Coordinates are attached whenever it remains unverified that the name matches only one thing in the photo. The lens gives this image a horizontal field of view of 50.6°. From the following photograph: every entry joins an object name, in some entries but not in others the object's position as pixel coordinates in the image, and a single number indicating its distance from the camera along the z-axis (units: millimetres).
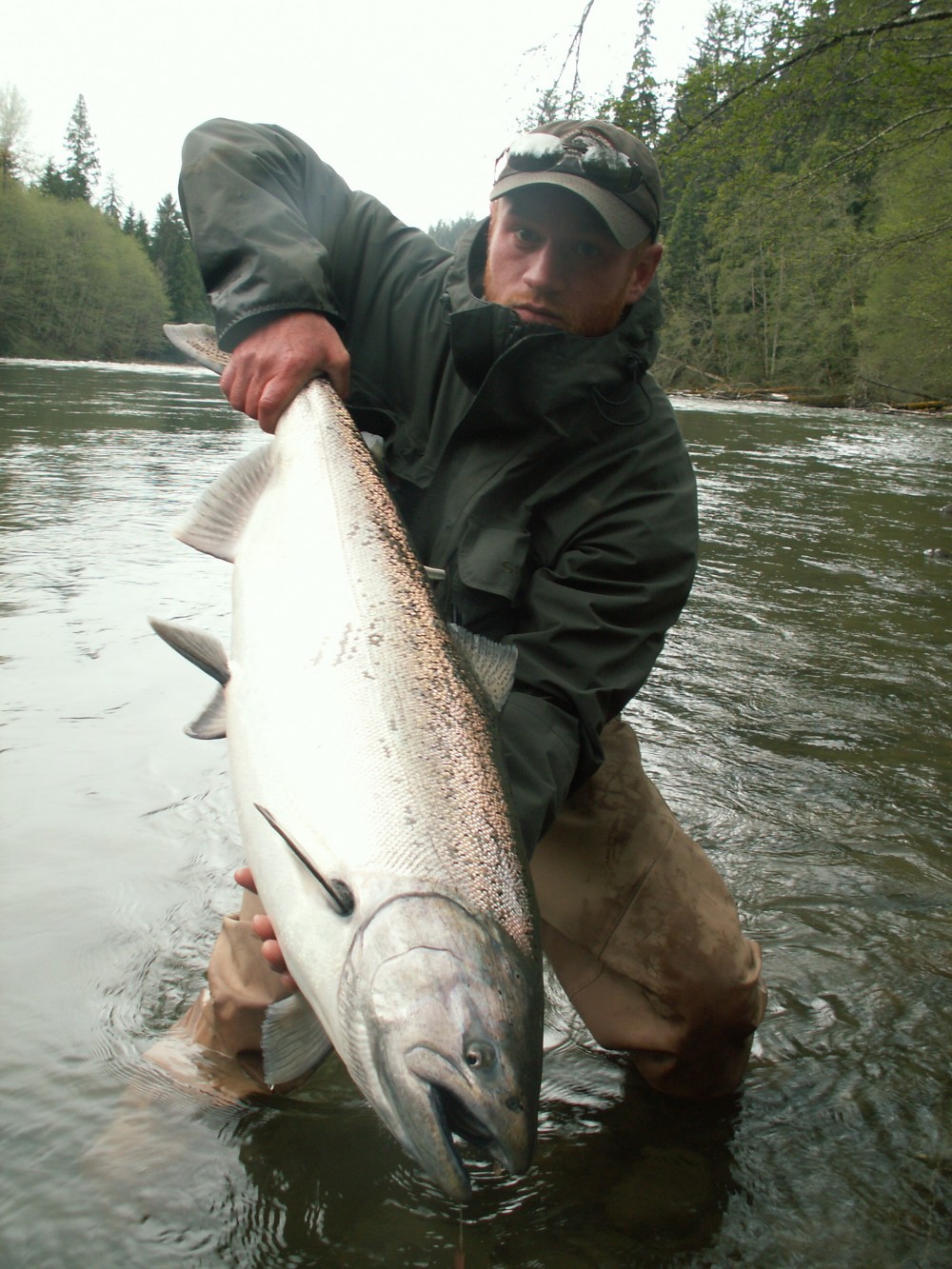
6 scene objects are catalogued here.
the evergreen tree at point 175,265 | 85562
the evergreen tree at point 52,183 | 74375
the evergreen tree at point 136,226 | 88375
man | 2385
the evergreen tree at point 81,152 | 81688
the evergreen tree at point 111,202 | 88125
